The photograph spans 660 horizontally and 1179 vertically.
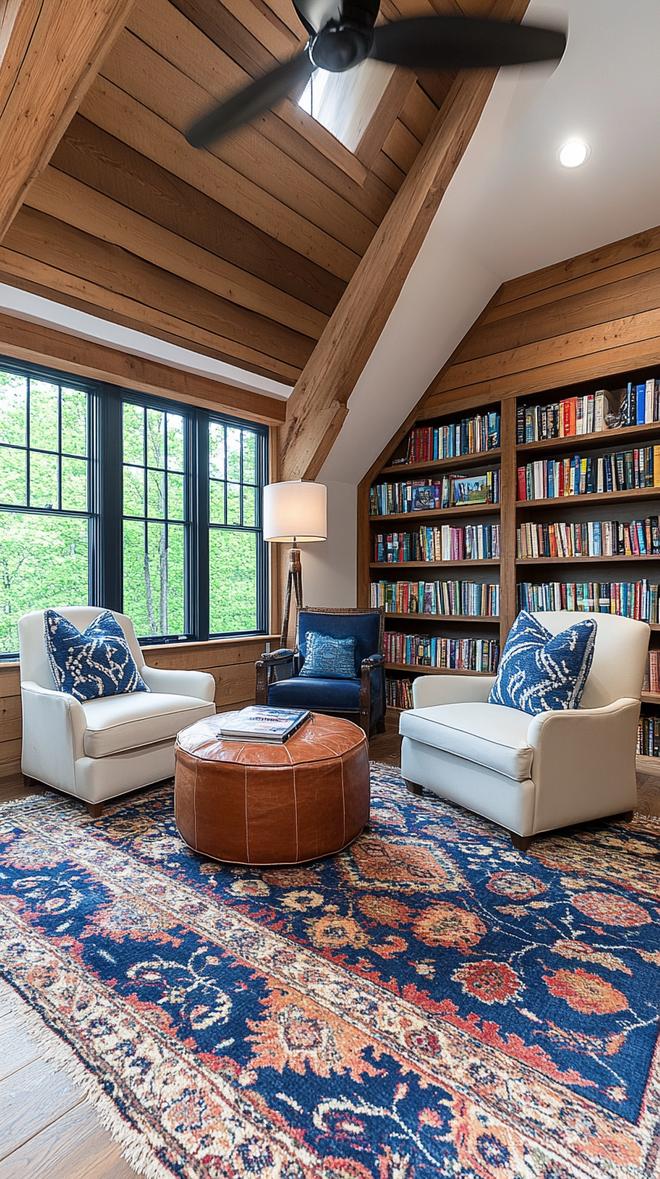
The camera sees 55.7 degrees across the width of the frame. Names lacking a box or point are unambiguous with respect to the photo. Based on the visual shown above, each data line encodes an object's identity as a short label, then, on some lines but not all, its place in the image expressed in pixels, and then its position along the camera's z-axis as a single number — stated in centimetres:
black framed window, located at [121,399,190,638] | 402
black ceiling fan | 182
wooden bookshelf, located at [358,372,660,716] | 385
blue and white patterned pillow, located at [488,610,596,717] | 268
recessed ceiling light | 322
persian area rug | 118
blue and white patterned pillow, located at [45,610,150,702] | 306
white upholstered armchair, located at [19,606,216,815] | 275
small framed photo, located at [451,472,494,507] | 443
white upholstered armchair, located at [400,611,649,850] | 243
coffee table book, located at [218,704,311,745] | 246
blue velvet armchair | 375
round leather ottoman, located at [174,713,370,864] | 221
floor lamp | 410
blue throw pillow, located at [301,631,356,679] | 400
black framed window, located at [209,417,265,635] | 454
